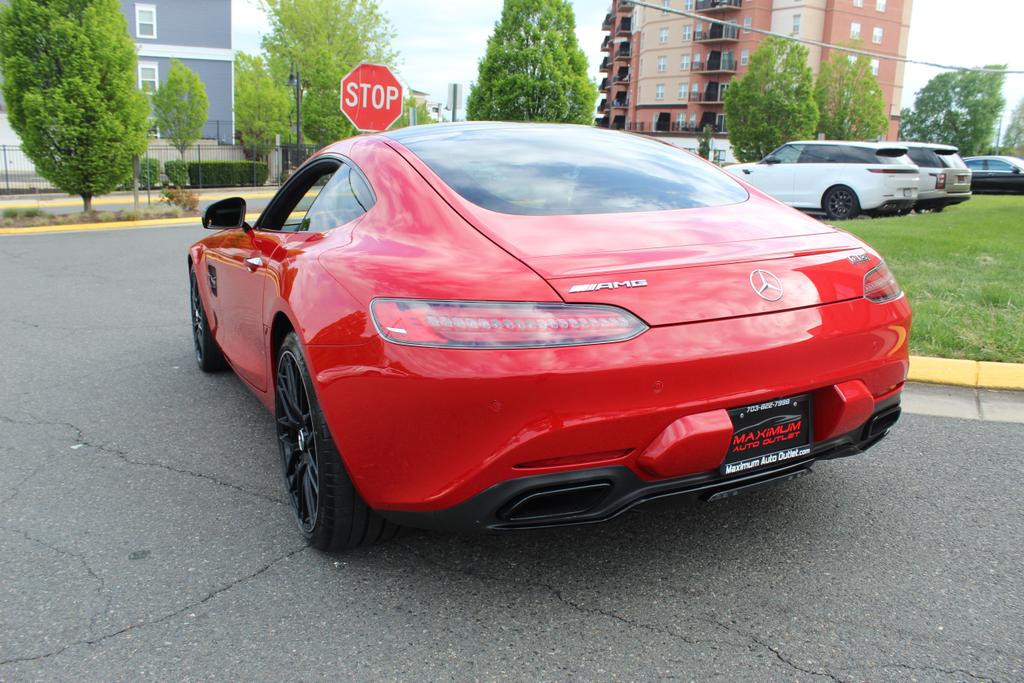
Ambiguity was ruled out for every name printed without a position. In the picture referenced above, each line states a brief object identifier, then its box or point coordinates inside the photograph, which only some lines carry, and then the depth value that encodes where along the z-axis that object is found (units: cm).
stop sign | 1398
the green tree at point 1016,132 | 10462
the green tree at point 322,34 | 4594
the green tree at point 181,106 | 2922
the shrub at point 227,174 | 3041
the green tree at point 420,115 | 5624
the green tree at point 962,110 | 9325
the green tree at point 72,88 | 1628
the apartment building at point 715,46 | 6956
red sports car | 228
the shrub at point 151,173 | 2736
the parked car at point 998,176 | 2772
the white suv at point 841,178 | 1528
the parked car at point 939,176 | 1648
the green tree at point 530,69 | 2122
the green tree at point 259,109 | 3447
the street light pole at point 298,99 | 3103
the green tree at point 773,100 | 4912
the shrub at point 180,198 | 1933
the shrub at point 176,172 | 2922
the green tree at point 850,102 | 5275
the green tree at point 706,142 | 6738
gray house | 3809
